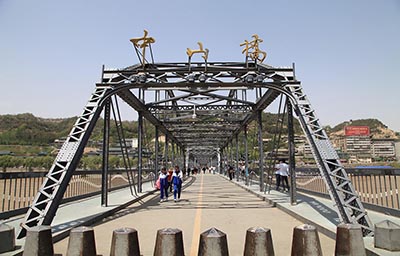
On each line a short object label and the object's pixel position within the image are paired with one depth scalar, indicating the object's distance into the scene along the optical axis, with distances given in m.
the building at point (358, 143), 159.12
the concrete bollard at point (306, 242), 4.32
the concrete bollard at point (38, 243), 4.32
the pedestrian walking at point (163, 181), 13.94
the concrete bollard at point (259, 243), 4.10
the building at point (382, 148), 166.75
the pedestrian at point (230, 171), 30.96
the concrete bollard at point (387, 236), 4.94
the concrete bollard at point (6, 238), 4.94
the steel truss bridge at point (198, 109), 7.47
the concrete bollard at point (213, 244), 3.96
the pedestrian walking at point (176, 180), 13.99
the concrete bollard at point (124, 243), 4.20
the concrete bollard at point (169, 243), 4.13
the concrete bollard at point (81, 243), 4.32
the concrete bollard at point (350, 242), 4.50
